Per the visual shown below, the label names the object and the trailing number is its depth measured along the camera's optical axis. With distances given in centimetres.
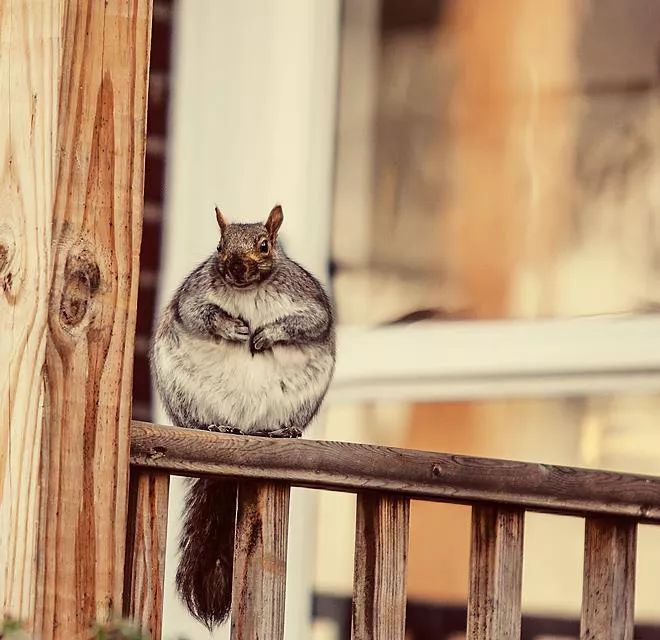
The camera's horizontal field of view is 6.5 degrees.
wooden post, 435
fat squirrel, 473
